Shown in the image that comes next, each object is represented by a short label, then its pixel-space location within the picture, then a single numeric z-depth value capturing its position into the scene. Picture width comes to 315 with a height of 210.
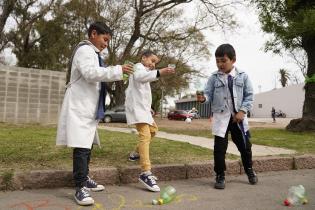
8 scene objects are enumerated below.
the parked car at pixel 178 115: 43.98
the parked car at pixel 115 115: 30.05
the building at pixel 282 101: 57.39
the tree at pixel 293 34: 13.03
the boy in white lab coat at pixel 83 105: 3.87
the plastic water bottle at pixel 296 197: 3.86
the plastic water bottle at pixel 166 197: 3.83
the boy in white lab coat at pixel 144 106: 4.42
